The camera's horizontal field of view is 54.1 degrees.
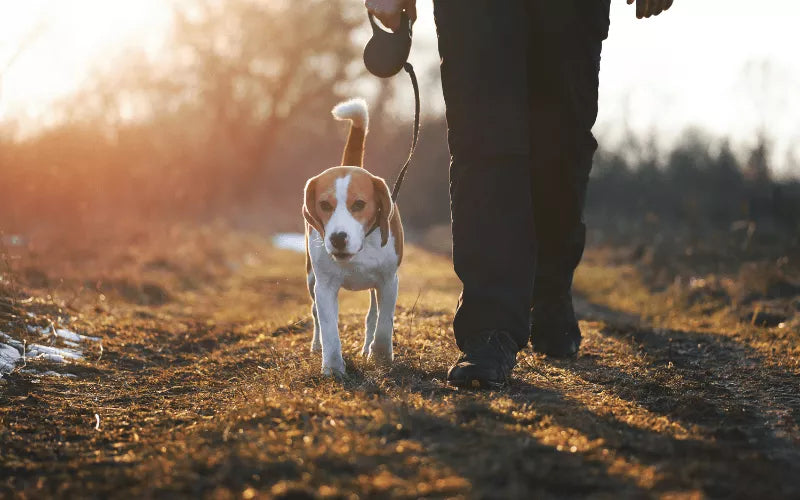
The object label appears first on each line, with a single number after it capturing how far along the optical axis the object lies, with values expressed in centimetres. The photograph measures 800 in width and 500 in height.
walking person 314
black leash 383
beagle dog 354
